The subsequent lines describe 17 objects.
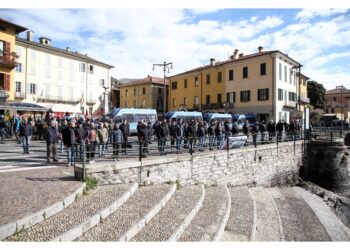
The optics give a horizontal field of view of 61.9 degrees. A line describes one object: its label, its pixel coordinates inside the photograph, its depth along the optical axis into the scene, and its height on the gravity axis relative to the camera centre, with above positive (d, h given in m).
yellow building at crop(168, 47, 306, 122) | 35.34 +5.37
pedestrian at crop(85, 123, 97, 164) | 10.95 -0.38
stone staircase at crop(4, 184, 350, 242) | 5.62 -2.26
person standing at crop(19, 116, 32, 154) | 12.23 -0.42
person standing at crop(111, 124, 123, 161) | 11.72 -0.42
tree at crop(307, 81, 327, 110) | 54.34 +5.86
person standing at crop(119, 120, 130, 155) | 12.84 -0.20
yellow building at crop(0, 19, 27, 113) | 26.41 +6.10
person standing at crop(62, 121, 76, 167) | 10.01 -0.44
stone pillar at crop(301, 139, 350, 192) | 19.16 -2.77
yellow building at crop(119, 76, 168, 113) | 52.30 +5.78
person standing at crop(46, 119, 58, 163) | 10.12 -0.55
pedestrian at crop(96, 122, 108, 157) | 11.70 -0.38
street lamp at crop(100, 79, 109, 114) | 46.44 +6.53
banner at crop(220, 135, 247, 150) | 13.76 -0.82
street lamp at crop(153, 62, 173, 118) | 27.09 +5.61
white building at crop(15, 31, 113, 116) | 35.78 +6.62
